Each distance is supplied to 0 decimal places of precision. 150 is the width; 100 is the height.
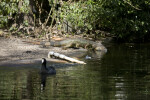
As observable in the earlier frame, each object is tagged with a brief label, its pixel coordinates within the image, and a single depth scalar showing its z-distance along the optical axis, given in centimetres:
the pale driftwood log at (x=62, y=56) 1977
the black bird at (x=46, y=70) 1658
